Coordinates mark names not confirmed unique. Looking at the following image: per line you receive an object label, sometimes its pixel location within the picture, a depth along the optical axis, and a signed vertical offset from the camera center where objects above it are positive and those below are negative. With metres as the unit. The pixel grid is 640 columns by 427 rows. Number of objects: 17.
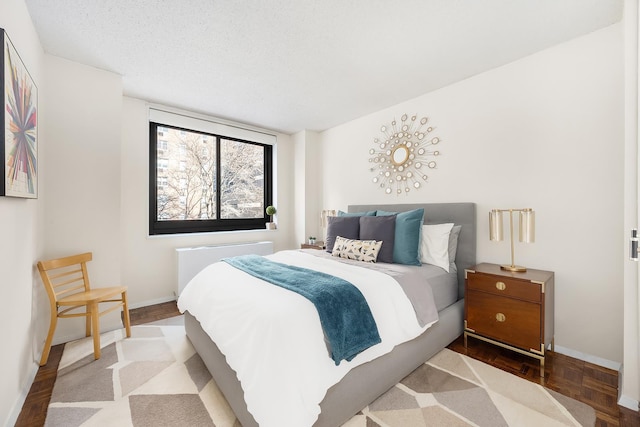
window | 3.69 +0.46
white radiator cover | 3.45 -0.59
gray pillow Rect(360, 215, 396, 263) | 2.57 -0.19
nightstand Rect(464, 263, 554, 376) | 1.99 -0.76
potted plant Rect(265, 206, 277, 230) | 4.46 -0.02
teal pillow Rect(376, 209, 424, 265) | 2.50 -0.25
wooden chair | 2.13 -0.70
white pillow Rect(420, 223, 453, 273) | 2.53 -0.32
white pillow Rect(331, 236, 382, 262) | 2.57 -0.37
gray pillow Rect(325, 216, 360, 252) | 2.92 -0.18
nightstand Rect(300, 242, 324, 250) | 3.86 -0.49
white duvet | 1.23 -0.69
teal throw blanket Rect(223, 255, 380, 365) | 1.43 -0.56
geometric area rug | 1.54 -1.18
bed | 1.44 -0.97
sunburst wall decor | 3.14 +0.71
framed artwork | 1.41 +0.51
